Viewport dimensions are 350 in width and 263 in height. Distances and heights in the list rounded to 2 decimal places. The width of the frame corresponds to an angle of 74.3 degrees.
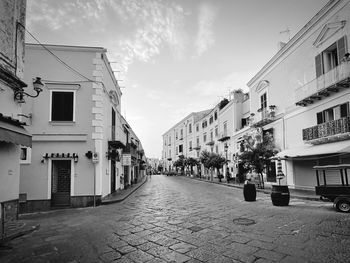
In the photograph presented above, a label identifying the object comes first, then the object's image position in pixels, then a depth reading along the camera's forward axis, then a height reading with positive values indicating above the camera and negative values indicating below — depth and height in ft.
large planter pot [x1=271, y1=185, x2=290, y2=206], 34.26 -6.13
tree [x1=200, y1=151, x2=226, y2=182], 92.94 -2.07
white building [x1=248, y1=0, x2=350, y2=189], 41.29 +12.38
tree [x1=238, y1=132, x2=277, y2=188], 57.41 +0.01
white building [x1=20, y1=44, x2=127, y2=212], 35.76 +4.52
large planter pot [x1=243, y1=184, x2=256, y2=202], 39.42 -6.42
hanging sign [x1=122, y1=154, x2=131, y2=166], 53.16 -0.64
